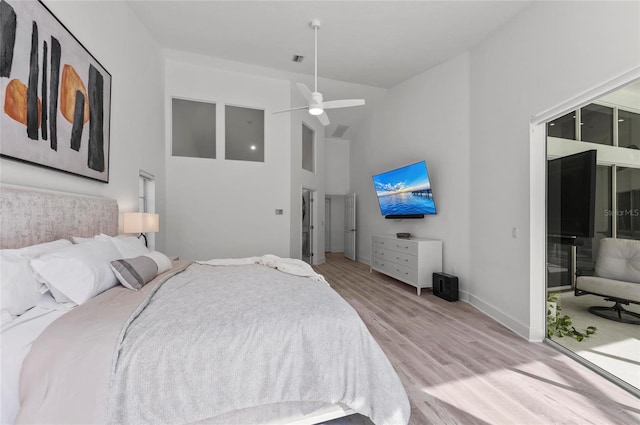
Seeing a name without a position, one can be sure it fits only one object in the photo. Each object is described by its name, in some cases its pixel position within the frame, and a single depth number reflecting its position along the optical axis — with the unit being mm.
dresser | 4086
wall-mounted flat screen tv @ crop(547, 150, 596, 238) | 2428
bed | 1087
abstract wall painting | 1588
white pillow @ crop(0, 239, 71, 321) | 1227
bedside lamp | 2938
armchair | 2115
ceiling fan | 3159
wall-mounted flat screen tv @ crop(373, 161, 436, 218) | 4297
